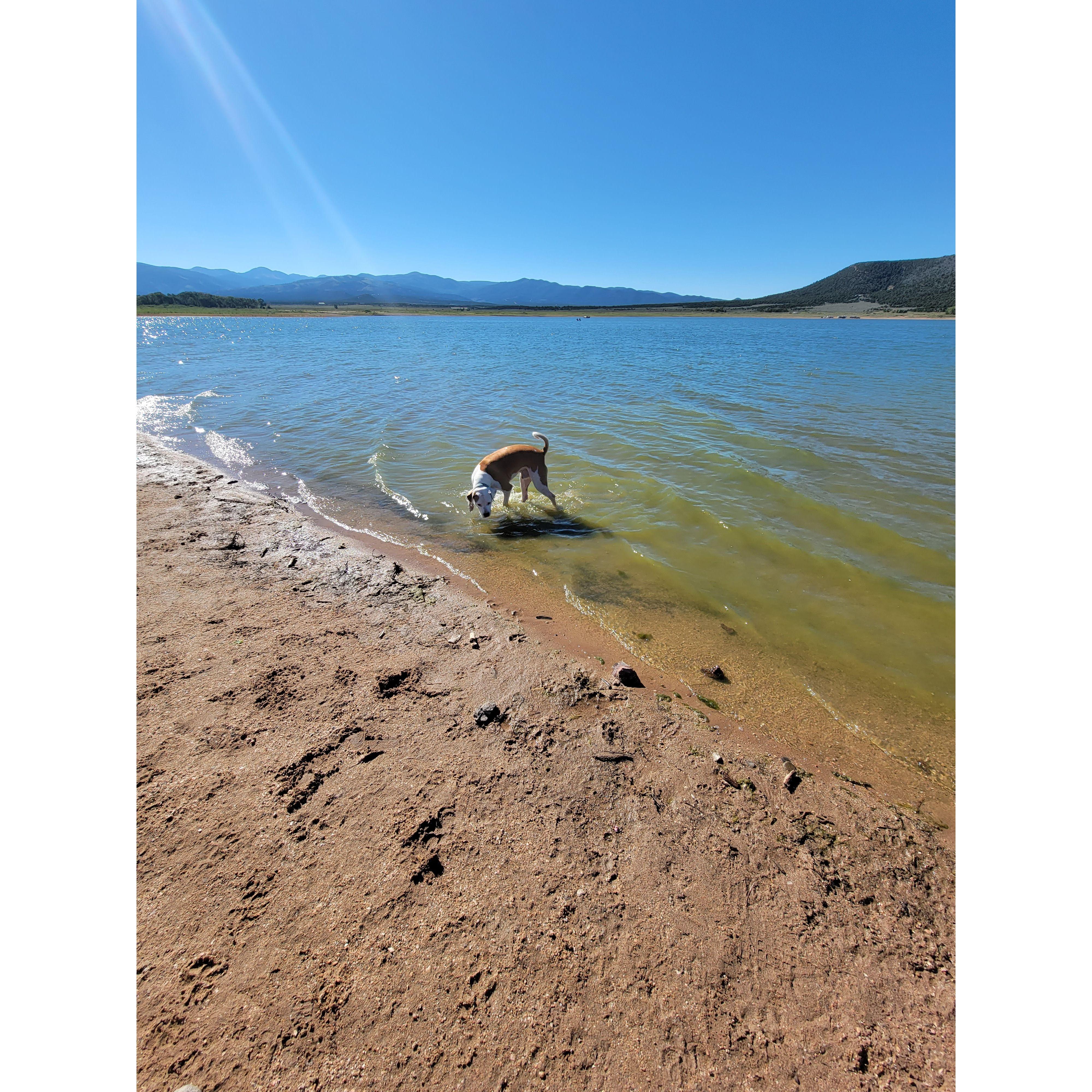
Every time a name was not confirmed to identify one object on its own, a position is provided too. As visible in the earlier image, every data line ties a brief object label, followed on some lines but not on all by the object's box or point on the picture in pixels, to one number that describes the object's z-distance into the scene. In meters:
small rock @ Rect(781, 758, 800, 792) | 3.43
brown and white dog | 8.18
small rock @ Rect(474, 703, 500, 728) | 3.73
